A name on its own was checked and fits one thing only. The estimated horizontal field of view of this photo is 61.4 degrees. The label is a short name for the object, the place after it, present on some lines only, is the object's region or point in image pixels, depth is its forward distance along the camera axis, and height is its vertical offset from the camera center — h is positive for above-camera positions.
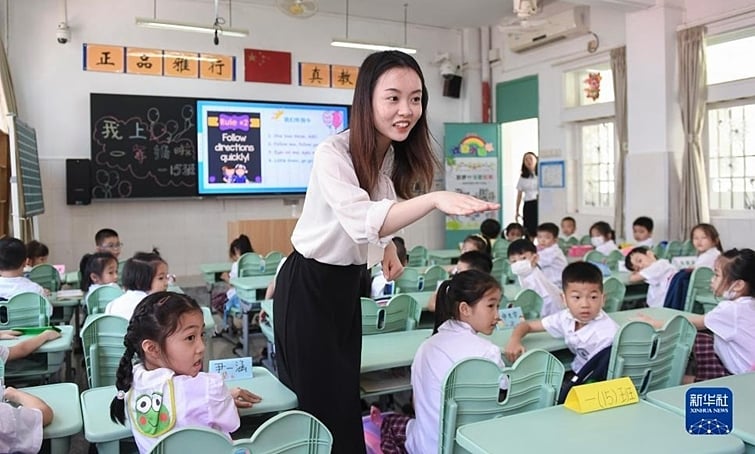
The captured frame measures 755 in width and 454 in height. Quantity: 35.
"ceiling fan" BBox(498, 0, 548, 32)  6.38 +2.15
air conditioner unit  8.54 +2.51
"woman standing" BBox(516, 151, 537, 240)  9.72 +0.32
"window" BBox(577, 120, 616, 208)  8.76 +0.66
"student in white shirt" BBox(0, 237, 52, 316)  3.78 -0.31
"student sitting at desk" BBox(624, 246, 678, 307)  4.43 -0.48
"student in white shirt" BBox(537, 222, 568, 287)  5.19 -0.42
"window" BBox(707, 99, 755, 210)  7.14 +0.59
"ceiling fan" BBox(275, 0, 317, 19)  6.45 +2.13
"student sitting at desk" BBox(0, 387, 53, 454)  1.53 -0.52
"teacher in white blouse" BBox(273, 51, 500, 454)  1.37 -0.05
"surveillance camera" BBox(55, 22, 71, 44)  7.43 +2.18
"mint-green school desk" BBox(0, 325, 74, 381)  2.75 -0.56
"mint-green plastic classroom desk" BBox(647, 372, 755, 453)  1.51 -0.53
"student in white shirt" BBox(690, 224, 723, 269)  4.99 -0.26
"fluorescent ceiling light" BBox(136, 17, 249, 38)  6.75 +2.06
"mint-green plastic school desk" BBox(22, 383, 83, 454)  1.69 -0.55
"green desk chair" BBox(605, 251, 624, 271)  5.39 -0.44
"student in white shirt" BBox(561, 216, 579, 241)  8.09 -0.22
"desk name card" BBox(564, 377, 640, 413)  1.65 -0.49
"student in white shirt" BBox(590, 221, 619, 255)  6.49 -0.27
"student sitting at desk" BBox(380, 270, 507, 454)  2.13 -0.48
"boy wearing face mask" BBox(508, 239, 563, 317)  3.92 -0.45
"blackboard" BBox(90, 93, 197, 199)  7.62 +0.87
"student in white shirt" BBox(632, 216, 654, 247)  6.72 -0.24
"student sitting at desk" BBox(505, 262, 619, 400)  2.60 -0.50
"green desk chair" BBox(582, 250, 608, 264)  5.30 -0.40
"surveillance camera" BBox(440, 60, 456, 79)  9.95 +2.24
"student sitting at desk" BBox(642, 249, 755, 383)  2.71 -0.52
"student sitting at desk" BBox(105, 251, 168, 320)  3.28 -0.34
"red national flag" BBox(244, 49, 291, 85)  8.60 +2.04
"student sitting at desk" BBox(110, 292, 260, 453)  1.57 -0.41
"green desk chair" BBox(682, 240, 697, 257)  6.09 -0.41
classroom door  9.71 +1.42
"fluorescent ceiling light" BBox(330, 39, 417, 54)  7.71 +2.09
